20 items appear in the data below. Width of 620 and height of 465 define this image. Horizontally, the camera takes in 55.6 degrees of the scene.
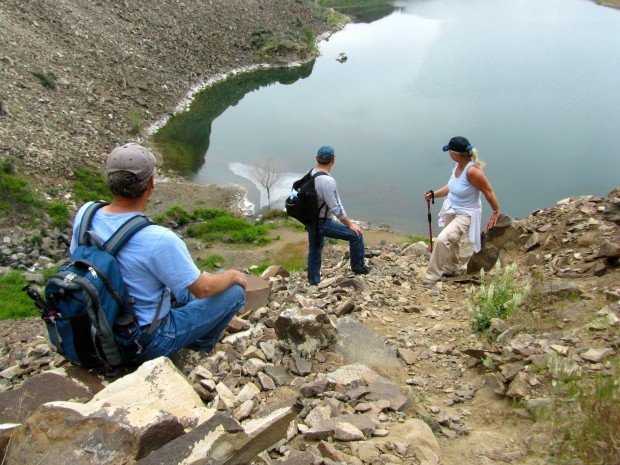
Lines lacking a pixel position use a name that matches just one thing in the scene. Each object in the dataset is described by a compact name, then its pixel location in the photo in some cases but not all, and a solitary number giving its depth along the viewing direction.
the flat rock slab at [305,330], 5.50
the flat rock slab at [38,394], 4.04
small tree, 24.48
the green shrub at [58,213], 17.30
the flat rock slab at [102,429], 3.24
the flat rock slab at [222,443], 3.18
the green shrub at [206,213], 20.64
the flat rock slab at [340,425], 3.97
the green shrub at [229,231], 18.98
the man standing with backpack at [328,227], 7.82
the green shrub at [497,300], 6.25
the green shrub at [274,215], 21.20
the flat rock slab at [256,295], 6.99
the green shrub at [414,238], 17.87
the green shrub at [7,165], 17.95
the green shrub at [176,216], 20.04
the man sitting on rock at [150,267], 4.04
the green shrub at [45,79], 25.53
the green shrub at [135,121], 27.46
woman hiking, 7.67
